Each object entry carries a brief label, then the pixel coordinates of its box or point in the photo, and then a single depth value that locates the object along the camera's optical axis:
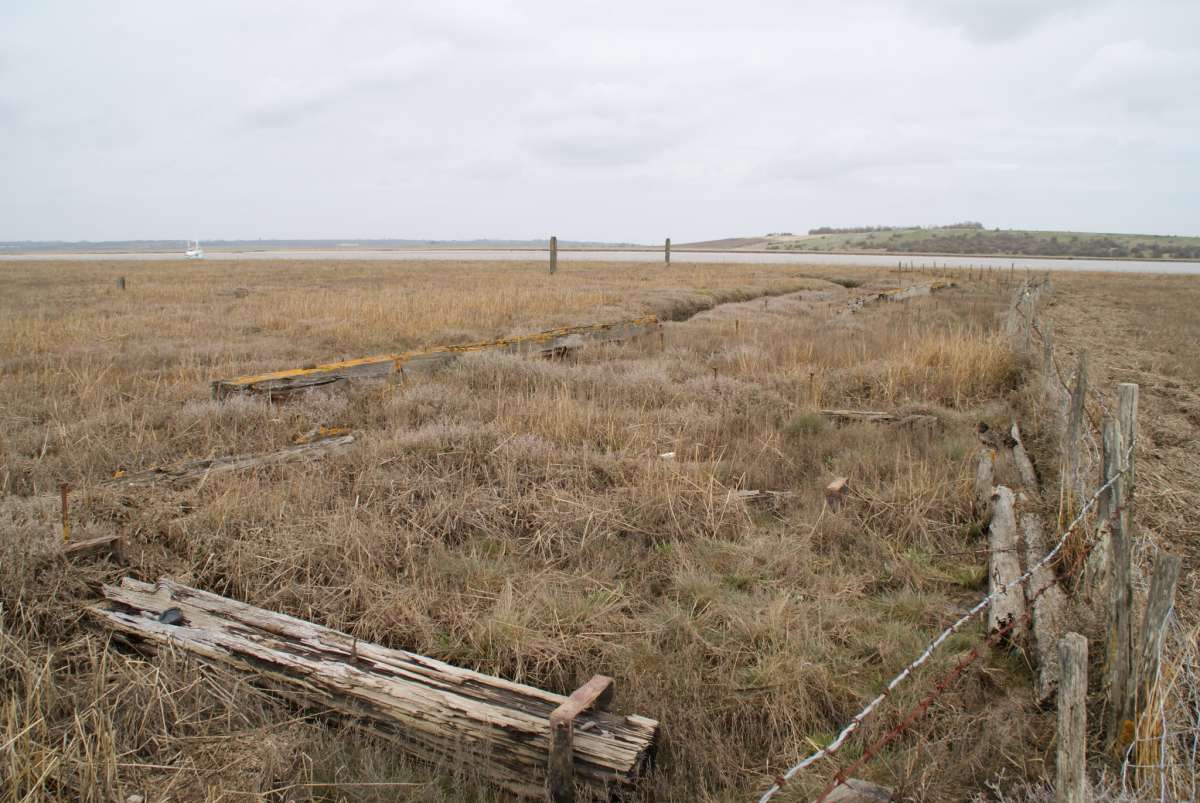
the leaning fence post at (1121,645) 2.67
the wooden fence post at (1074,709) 2.03
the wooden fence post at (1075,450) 4.61
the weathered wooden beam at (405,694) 3.01
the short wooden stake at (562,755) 2.91
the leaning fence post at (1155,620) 2.28
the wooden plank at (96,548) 4.18
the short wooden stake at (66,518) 4.31
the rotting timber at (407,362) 8.08
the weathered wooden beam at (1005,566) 3.90
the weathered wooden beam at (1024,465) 5.78
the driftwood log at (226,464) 5.59
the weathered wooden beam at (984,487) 5.38
